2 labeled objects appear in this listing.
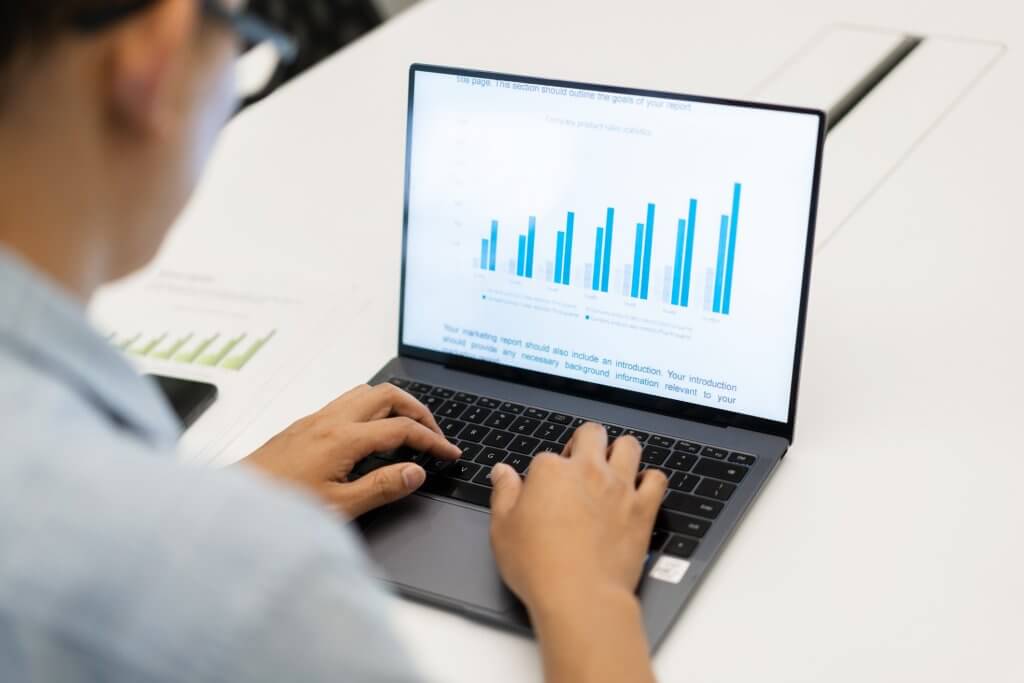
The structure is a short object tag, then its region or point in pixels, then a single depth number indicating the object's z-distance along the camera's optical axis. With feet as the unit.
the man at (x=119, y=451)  1.61
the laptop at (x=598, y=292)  3.27
